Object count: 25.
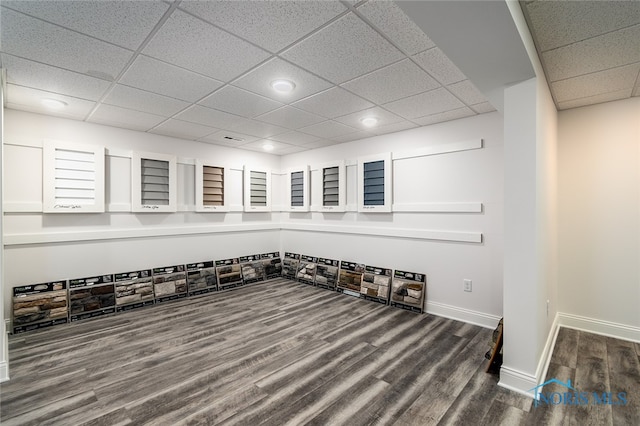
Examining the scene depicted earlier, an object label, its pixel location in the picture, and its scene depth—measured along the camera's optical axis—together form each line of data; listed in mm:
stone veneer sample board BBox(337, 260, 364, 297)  4332
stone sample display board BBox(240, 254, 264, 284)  4969
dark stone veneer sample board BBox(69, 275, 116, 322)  3381
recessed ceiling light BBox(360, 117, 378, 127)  3422
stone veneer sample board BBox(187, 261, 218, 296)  4336
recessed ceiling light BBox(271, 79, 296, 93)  2424
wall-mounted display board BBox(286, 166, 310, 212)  5203
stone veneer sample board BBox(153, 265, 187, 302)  3999
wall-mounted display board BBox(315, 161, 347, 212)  4641
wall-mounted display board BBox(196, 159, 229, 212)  4535
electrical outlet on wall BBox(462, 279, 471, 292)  3371
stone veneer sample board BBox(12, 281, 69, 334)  3061
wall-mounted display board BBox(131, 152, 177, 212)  3893
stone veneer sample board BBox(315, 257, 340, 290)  4676
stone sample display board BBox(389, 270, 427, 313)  3680
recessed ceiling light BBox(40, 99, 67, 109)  2857
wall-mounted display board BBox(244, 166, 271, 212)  5145
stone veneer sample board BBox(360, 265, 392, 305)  3980
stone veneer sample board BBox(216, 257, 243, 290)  4641
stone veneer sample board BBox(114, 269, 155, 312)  3688
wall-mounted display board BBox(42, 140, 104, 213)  3262
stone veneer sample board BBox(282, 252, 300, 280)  5300
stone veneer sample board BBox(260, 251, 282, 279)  5293
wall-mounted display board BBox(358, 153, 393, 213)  4043
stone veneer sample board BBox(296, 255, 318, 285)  4977
